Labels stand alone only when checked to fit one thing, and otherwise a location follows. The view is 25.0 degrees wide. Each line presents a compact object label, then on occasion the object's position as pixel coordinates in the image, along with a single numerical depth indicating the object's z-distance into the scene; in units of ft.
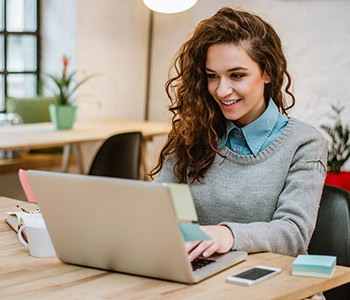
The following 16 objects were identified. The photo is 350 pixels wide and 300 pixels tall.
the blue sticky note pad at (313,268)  5.07
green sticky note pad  4.52
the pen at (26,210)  6.60
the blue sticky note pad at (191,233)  4.86
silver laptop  4.70
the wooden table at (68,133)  12.93
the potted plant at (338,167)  11.68
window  18.15
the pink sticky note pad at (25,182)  6.27
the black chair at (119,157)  11.90
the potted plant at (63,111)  14.69
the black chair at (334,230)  6.20
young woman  6.31
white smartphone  4.91
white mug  5.53
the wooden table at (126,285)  4.72
